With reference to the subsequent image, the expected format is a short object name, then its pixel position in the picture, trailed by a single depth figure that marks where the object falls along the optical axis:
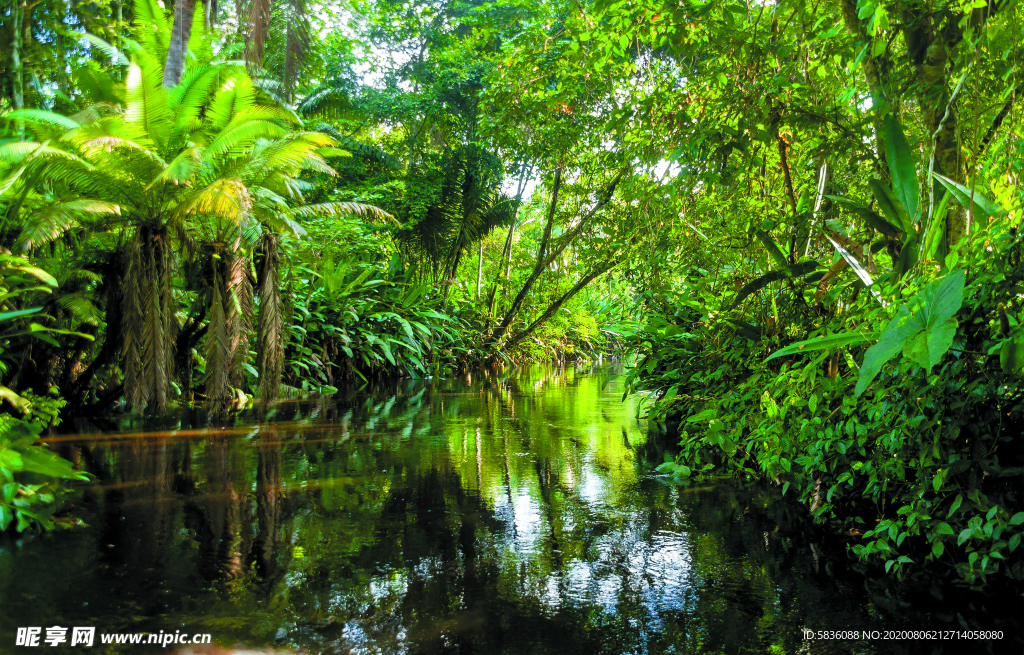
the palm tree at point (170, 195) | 5.75
